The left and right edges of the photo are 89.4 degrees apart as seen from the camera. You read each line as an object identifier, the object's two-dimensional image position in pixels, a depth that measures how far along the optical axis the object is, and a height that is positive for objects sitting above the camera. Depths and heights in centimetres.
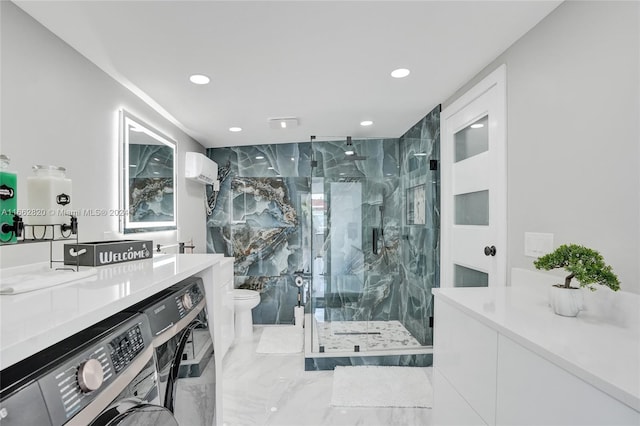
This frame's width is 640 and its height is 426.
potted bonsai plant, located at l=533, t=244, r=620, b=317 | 109 -21
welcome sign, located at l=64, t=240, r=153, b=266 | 114 -15
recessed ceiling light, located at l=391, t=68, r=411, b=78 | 209 +92
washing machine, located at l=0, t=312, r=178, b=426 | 48 -30
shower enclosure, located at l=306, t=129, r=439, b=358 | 314 -24
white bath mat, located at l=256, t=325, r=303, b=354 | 315 -134
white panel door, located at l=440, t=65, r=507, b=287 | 192 +18
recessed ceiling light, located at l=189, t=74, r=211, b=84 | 214 +91
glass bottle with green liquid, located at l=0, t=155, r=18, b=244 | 95 +4
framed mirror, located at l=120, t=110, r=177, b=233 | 233 +29
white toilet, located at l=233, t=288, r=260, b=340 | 351 -110
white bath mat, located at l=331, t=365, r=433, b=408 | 223 -130
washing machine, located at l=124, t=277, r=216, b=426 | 88 -42
